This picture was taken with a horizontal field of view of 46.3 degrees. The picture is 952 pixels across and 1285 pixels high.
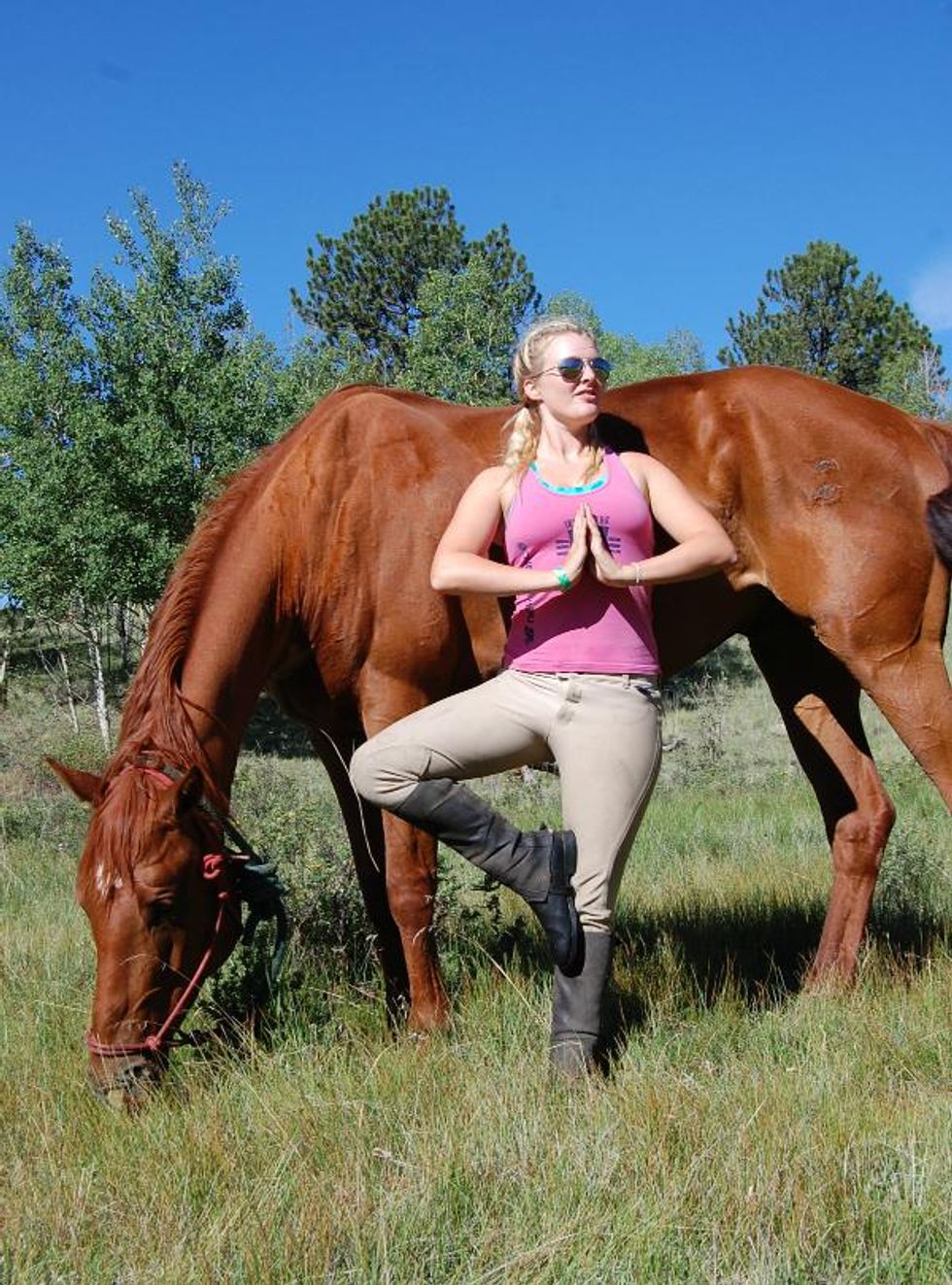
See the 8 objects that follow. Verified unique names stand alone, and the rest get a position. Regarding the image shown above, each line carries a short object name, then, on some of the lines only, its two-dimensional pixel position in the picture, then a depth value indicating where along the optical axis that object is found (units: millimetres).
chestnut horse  3312
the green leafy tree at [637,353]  37938
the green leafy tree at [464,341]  20312
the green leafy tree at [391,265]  33750
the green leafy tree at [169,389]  15508
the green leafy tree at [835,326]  40781
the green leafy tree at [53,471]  15336
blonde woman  3139
